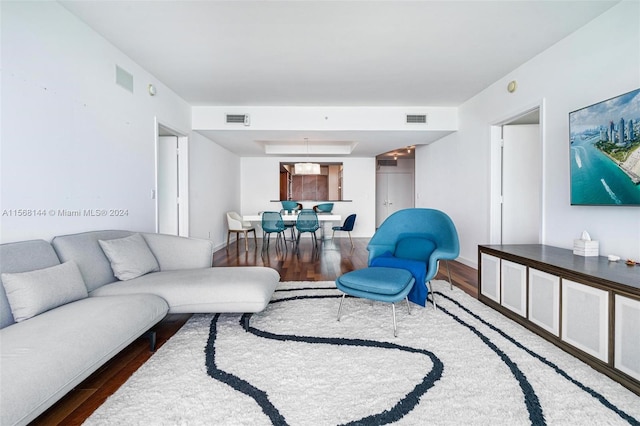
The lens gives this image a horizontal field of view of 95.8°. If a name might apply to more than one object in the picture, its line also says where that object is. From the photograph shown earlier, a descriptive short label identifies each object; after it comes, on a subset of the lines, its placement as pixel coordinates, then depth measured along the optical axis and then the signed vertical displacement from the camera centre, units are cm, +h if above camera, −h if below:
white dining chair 617 -37
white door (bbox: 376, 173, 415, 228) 945 +61
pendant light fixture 717 +101
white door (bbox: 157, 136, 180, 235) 468 +26
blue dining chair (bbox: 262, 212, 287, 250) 566 -26
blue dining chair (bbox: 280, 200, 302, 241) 761 +7
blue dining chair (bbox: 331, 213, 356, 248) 640 -34
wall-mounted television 207 +44
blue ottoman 225 -60
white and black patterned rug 138 -98
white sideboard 160 -63
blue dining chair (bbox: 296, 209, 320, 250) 565 -24
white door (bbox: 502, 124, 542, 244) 389 +41
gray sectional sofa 118 -59
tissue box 232 -32
